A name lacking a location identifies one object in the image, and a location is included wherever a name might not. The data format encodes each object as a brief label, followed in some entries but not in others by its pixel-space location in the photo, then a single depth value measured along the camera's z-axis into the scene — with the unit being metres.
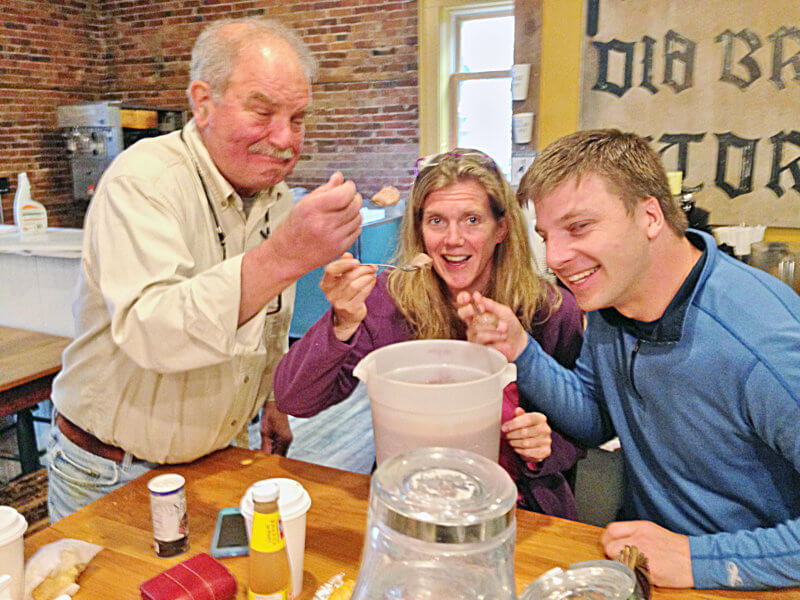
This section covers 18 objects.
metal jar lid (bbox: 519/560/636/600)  0.70
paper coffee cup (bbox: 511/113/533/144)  3.34
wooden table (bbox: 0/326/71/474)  2.35
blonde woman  1.43
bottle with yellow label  0.89
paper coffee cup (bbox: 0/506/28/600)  0.93
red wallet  0.96
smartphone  1.11
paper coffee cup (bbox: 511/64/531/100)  3.29
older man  1.12
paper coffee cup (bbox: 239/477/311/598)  0.99
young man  1.09
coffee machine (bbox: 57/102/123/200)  6.23
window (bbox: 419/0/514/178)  5.67
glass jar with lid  0.62
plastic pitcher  1.02
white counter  2.77
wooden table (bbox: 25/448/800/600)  1.06
